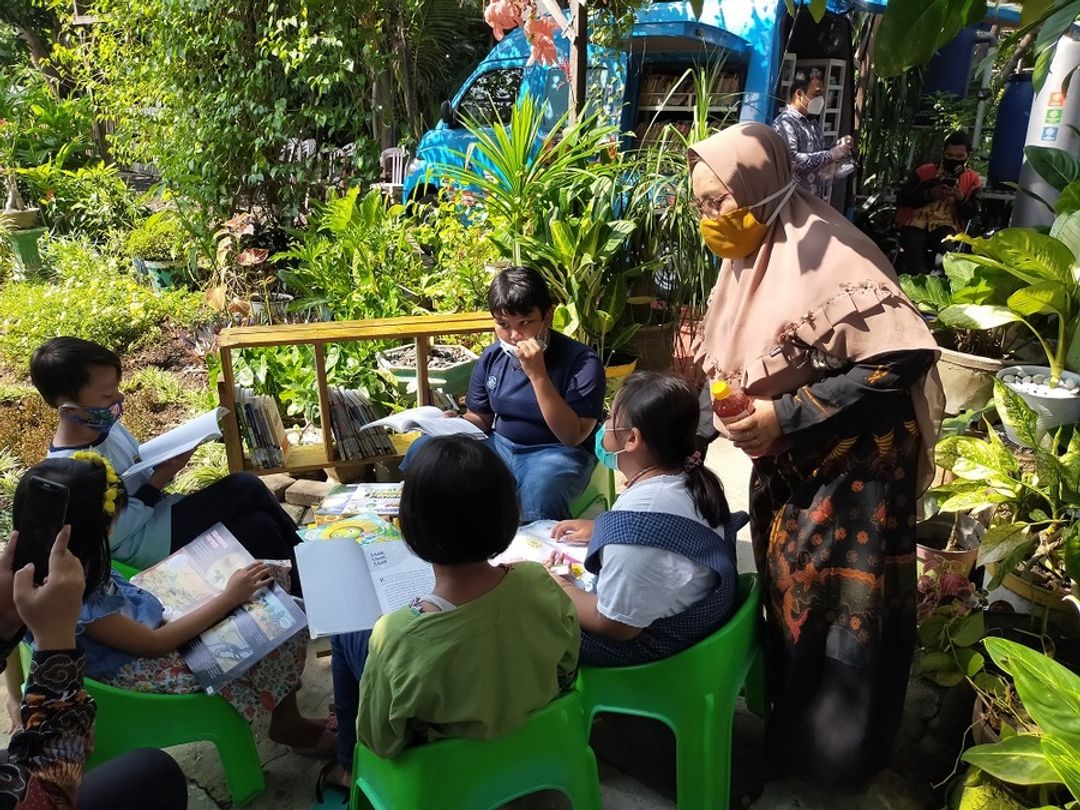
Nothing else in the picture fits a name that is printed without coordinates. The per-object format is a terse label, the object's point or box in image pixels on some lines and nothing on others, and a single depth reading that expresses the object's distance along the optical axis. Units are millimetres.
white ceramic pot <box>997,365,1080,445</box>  2762
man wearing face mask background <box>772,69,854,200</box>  4984
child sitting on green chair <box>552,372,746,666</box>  1684
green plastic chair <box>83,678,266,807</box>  1768
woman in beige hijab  1692
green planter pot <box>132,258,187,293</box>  6266
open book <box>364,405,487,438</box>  2512
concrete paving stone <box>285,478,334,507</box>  3285
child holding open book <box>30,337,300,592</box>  2117
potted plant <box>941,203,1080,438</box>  2656
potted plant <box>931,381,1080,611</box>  2158
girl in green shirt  1394
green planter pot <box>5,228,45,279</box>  6591
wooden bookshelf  2871
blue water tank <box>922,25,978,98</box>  7938
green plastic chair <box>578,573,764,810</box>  1743
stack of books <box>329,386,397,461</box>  3164
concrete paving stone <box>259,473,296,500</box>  3387
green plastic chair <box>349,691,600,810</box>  1438
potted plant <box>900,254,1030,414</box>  2947
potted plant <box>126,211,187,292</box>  6289
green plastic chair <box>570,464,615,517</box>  2705
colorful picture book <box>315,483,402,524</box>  2459
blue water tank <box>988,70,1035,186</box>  5883
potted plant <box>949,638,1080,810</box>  1347
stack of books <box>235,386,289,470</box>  3012
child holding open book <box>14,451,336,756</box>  1576
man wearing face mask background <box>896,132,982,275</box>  5891
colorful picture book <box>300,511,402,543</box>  2232
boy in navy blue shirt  2488
